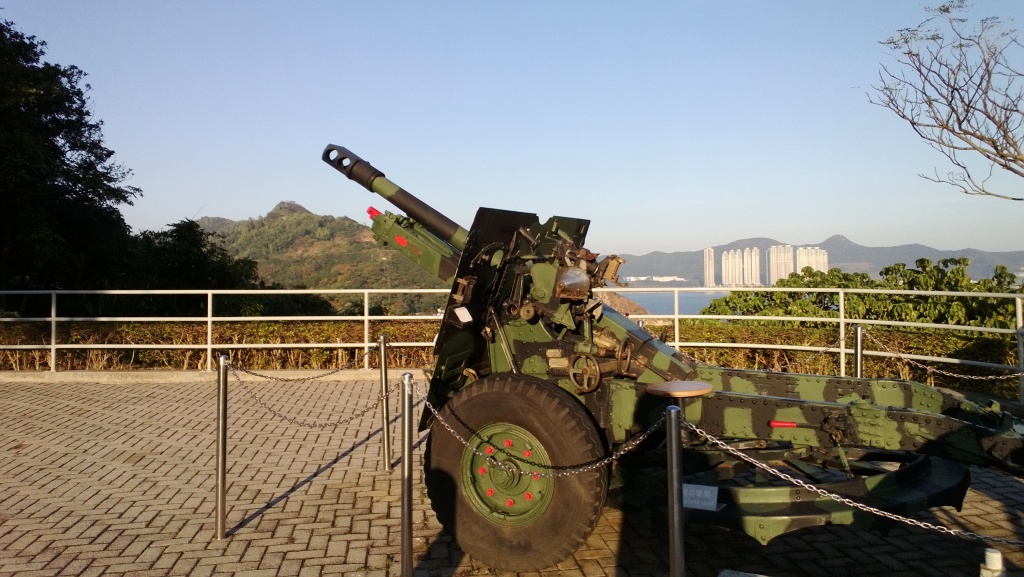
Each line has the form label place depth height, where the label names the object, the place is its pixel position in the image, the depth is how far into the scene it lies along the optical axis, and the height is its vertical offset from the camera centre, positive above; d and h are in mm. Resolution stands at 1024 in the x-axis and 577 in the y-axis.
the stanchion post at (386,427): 6668 -1161
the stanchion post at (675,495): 3193 -843
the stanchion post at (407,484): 3990 -983
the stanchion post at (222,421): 5102 -831
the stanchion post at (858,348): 7656 -506
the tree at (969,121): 10070 +2446
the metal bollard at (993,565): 2861 -1015
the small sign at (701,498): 4004 -1070
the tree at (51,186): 14008 +2293
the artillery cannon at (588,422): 4043 -693
